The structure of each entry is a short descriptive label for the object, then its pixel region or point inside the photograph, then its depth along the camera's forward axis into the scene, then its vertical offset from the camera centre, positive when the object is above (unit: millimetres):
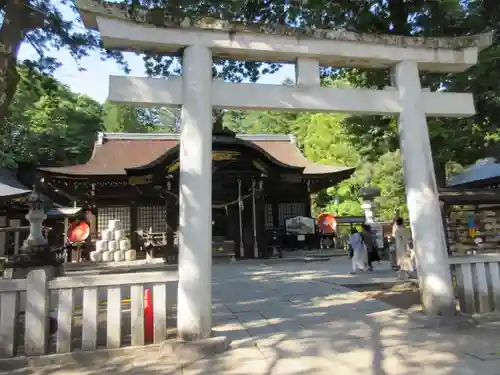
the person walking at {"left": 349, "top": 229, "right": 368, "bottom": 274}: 10441 -441
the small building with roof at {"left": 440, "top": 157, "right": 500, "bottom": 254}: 6938 +357
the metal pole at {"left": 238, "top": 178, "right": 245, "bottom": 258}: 15641 +1162
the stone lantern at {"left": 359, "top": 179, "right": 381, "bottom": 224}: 14617 +1387
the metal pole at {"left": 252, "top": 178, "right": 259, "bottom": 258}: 15732 +379
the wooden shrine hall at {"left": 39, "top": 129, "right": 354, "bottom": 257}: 14656 +2392
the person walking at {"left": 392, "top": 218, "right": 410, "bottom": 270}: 8984 -109
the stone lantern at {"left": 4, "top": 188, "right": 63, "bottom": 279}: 8289 +14
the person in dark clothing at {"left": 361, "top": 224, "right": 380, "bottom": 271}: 10477 -220
